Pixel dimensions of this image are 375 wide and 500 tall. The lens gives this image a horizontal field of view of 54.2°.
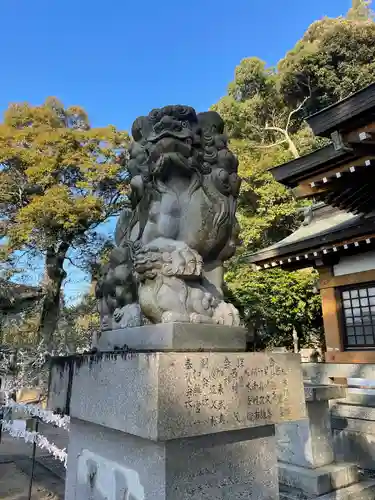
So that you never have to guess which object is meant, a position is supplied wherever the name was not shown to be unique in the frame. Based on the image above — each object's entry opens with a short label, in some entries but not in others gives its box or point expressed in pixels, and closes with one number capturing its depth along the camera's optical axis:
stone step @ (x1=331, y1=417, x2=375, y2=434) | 5.19
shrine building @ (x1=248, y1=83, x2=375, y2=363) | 4.54
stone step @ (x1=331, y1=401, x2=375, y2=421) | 5.35
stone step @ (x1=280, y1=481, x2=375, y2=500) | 3.63
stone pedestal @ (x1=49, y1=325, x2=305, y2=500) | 1.61
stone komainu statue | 1.98
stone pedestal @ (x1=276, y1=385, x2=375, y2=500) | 3.70
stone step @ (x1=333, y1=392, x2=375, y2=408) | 5.89
